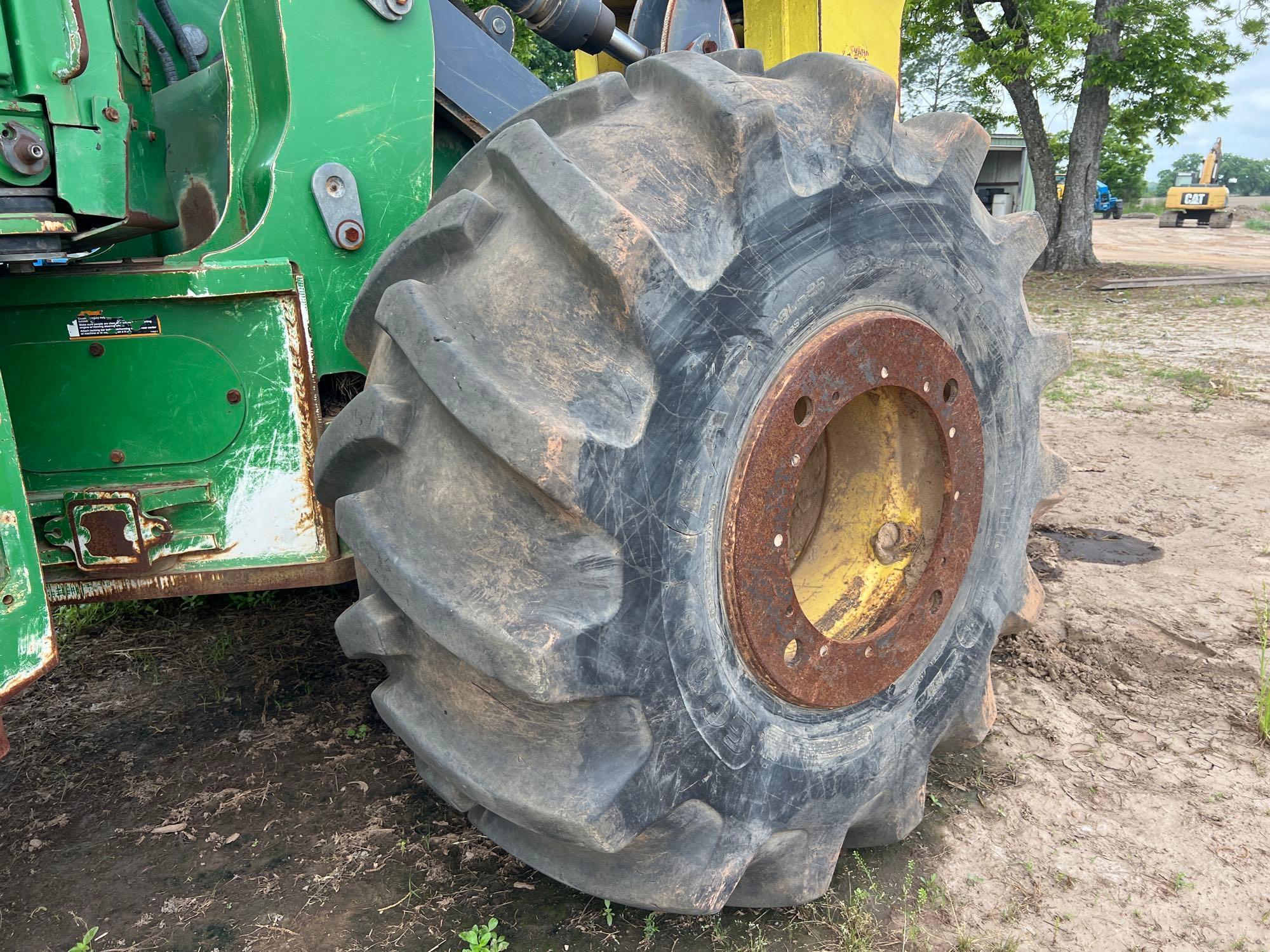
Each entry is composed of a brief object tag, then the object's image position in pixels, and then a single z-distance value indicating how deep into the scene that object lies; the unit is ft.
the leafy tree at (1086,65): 42.65
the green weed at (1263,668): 7.78
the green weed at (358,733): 7.88
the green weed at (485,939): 5.51
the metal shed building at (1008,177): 79.66
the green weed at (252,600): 10.69
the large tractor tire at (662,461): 4.48
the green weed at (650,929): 5.78
